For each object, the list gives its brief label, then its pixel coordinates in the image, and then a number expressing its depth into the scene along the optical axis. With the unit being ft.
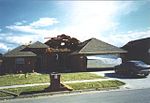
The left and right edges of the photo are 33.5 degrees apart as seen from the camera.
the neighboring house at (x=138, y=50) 131.85
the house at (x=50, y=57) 116.37
